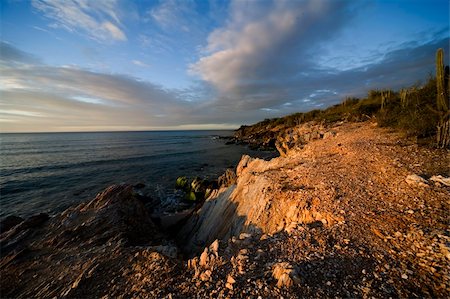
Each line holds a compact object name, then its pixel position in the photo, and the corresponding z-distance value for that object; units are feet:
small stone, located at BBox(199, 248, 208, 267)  15.21
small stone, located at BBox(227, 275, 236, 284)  12.51
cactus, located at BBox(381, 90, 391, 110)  78.62
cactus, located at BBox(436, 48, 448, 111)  30.53
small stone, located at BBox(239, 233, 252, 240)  18.29
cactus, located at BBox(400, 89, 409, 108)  54.78
